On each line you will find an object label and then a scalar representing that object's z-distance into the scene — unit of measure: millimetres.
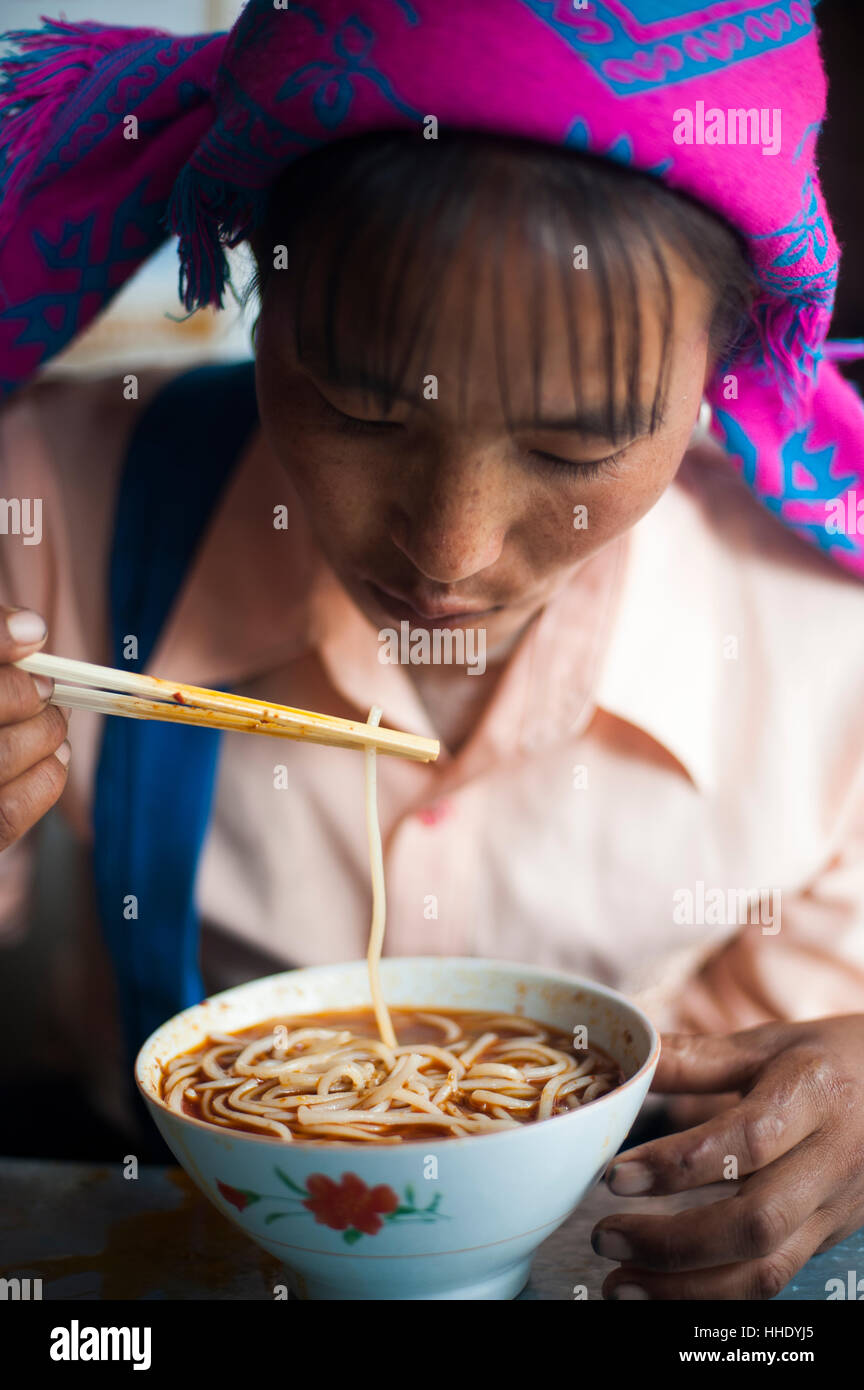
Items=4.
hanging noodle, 961
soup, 832
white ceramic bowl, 690
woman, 809
